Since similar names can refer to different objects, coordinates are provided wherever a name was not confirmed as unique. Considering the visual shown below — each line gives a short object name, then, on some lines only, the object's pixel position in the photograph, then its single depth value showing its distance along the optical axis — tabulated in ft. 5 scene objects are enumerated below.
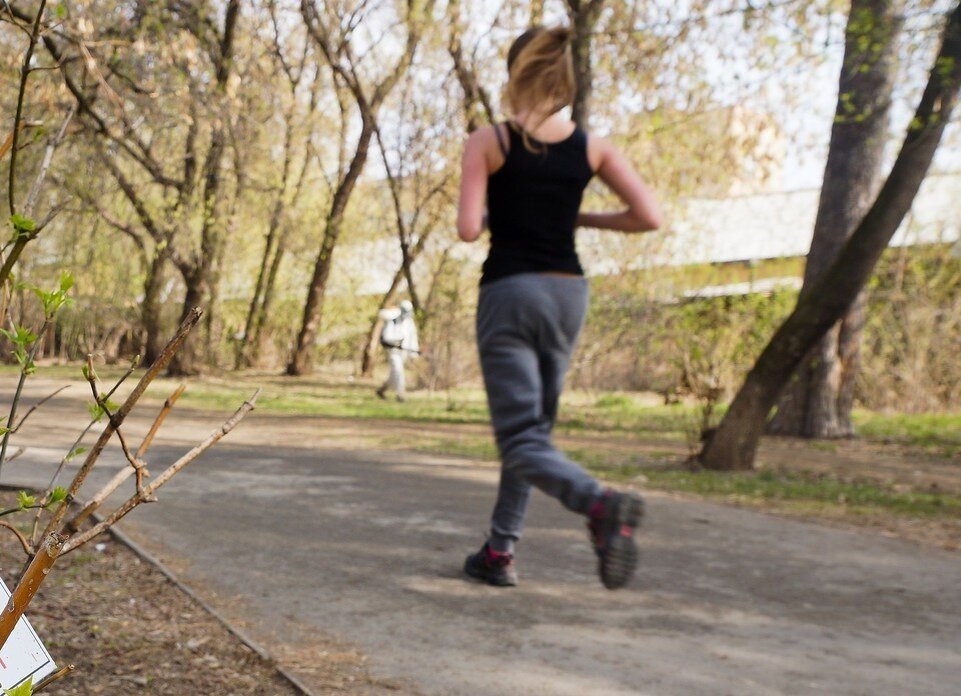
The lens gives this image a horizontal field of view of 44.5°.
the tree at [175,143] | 48.19
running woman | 14.08
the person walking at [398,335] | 69.15
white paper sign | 6.28
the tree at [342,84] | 66.44
